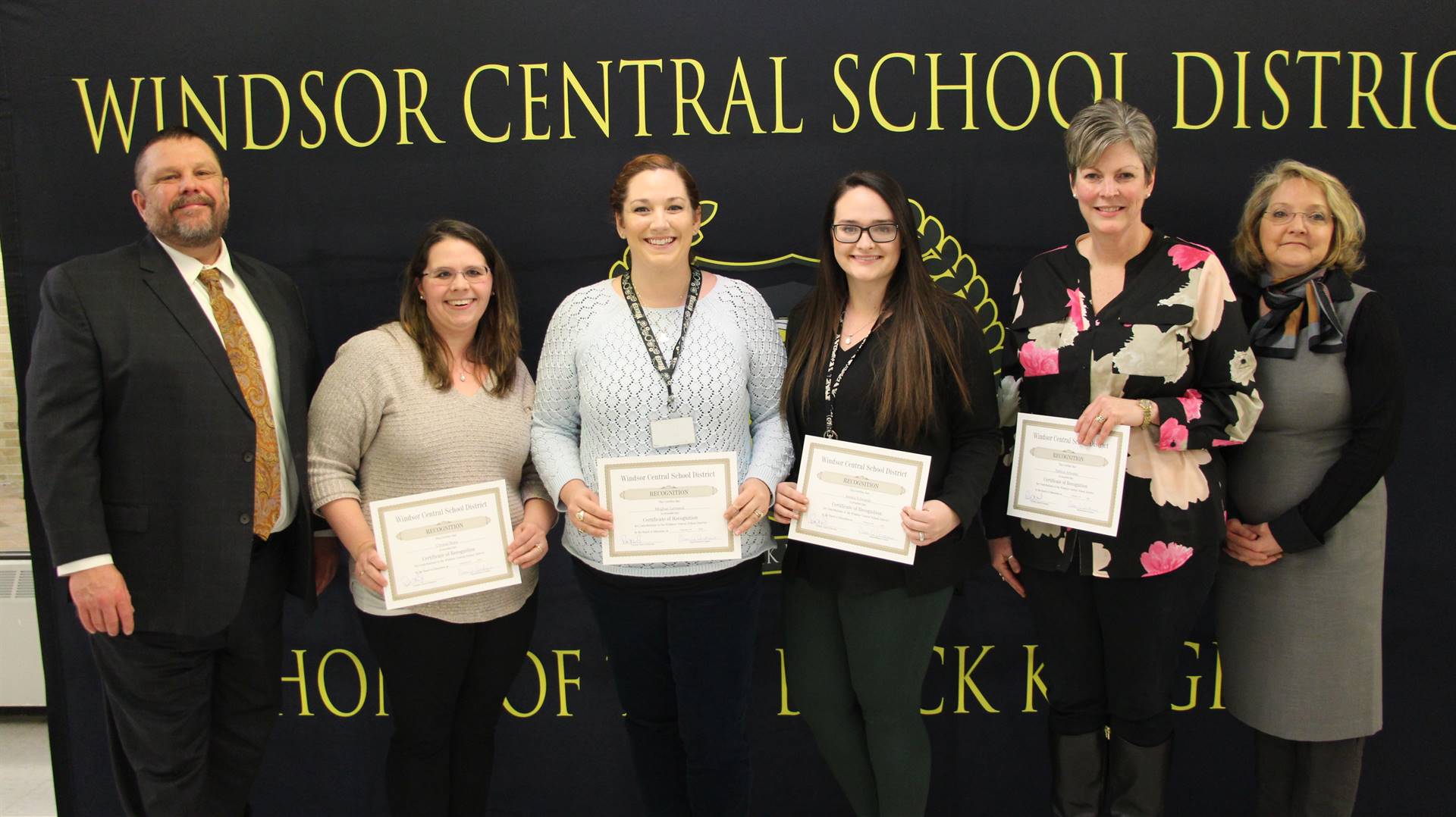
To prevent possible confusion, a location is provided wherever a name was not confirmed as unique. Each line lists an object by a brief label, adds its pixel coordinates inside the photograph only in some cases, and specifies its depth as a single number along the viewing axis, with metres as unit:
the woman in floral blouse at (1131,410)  2.05
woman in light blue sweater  2.05
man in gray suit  2.02
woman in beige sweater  2.10
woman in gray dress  2.14
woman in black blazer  2.03
